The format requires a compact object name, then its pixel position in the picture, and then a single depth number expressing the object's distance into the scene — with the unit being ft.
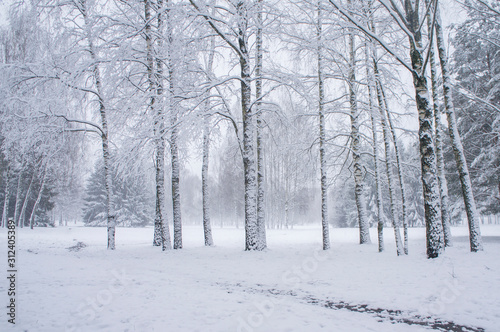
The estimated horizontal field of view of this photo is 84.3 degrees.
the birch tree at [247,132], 32.55
